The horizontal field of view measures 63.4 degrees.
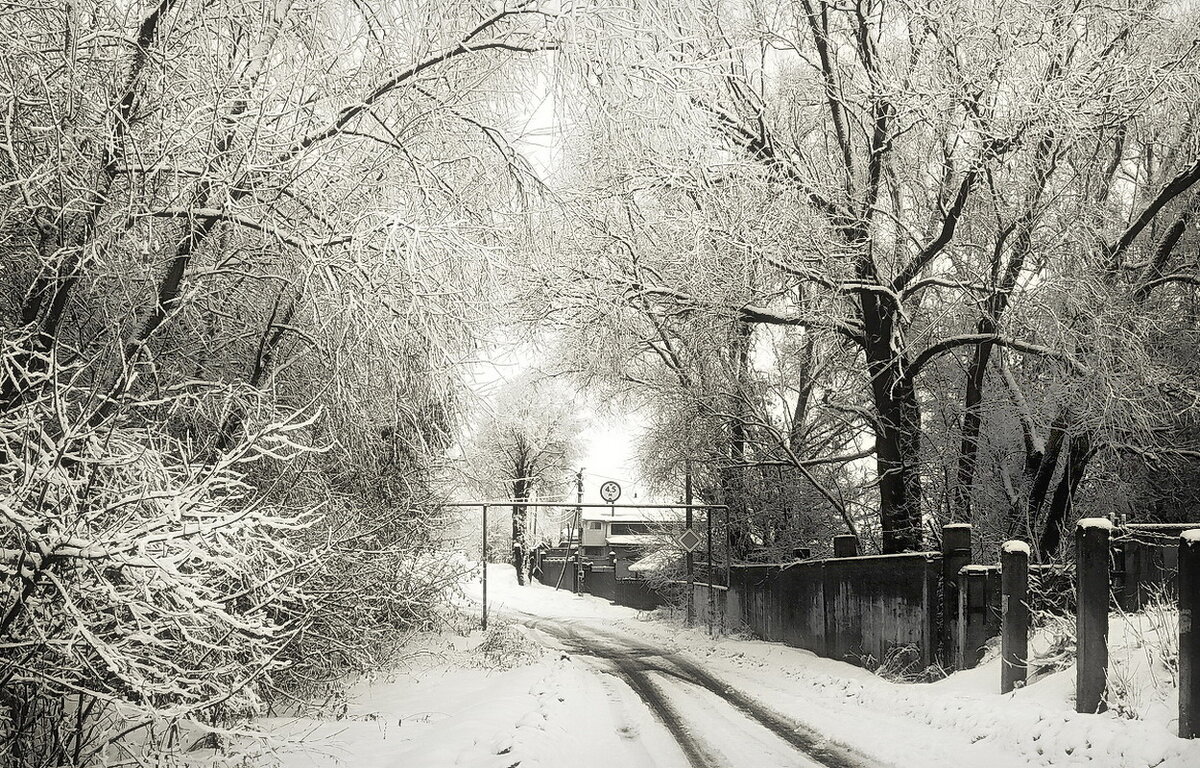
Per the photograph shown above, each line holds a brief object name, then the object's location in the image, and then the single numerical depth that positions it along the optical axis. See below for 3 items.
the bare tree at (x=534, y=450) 56.34
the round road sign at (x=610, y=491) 42.91
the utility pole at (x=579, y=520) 49.97
